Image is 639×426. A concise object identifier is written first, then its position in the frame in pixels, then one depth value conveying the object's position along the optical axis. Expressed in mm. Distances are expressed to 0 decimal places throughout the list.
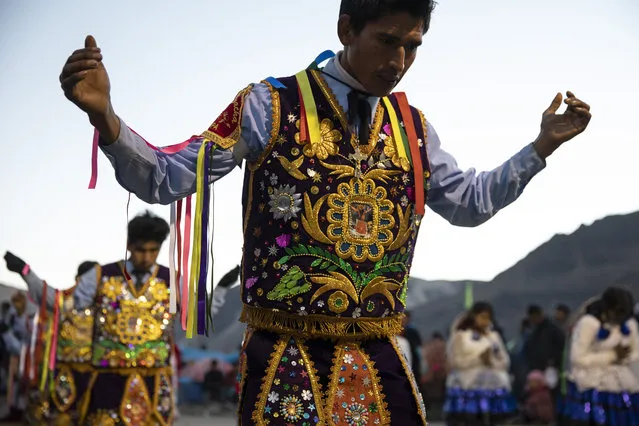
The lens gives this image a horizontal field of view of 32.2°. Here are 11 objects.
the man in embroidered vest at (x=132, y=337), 8727
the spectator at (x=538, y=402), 15508
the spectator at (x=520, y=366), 16547
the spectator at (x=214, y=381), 18797
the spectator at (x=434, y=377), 16672
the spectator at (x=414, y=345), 14617
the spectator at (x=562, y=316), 16955
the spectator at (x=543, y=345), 15156
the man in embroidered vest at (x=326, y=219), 3615
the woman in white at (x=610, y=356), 10570
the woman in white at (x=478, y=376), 13016
